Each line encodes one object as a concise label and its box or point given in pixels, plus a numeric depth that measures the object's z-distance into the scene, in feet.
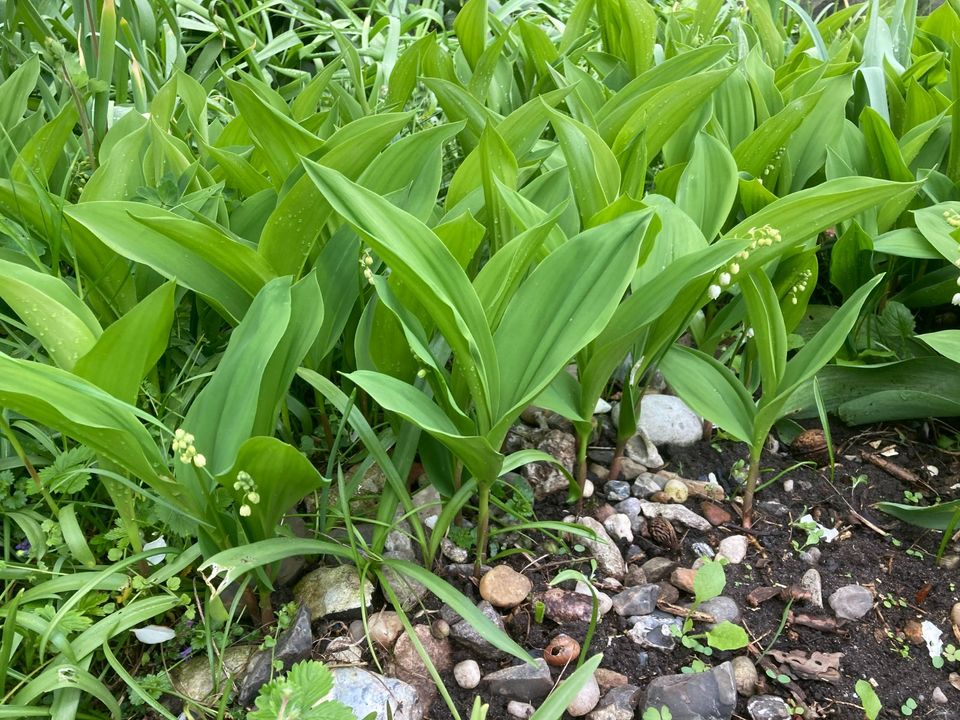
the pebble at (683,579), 1.76
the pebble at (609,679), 1.58
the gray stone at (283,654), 1.53
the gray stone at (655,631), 1.65
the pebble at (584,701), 1.52
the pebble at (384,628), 1.63
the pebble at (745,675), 1.59
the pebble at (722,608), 1.70
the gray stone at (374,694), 1.50
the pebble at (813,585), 1.75
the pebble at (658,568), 1.79
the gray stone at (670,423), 2.14
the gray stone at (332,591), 1.66
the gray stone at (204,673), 1.56
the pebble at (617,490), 1.97
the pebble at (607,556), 1.79
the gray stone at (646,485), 1.99
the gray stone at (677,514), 1.91
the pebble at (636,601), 1.70
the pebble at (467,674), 1.57
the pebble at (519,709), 1.52
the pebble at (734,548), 1.84
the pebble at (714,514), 1.94
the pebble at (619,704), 1.52
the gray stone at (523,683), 1.55
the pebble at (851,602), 1.73
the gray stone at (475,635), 1.60
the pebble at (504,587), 1.69
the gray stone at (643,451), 2.08
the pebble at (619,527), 1.88
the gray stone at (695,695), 1.51
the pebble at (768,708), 1.54
